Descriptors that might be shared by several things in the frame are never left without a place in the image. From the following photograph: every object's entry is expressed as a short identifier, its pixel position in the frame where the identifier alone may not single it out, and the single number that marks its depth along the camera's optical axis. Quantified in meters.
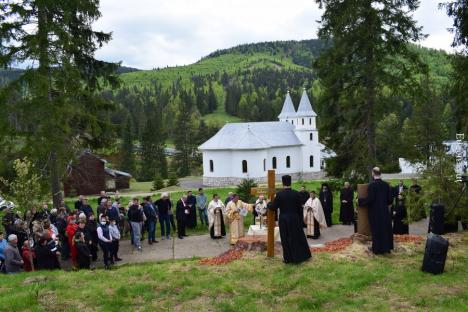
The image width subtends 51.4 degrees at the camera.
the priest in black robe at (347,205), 18.42
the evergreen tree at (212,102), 150.62
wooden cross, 10.43
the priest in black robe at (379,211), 10.54
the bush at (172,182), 44.33
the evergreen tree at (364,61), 19.12
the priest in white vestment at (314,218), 16.25
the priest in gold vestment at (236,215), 15.87
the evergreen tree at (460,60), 16.59
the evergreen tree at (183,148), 75.81
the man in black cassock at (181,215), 17.31
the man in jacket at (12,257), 11.80
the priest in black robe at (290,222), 9.96
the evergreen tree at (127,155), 70.25
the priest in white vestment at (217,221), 16.98
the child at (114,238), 13.74
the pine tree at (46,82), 16.47
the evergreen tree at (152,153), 71.75
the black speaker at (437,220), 9.52
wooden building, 38.91
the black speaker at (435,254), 9.14
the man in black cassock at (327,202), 18.55
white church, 53.66
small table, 13.77
